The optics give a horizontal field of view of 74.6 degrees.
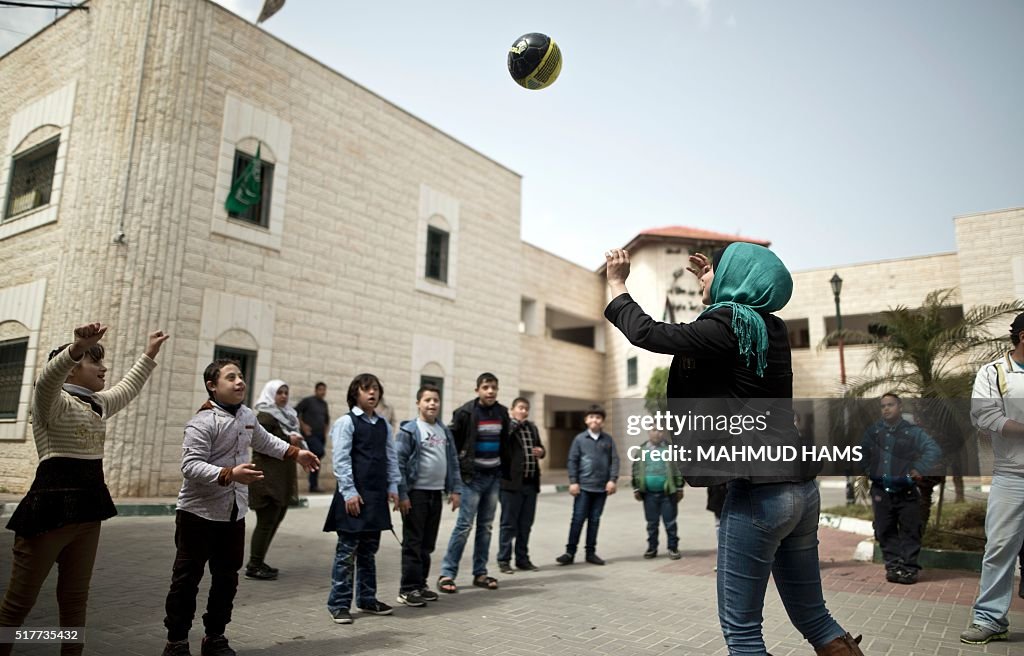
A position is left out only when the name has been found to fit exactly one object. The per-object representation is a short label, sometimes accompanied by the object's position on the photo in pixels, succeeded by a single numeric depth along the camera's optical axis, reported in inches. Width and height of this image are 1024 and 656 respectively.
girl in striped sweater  135.5
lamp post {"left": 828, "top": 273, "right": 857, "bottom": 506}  432.1
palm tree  368.2
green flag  522.9
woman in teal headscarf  99.7
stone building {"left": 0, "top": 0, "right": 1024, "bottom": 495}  465.4
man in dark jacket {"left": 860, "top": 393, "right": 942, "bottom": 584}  266.7
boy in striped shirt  255.1
